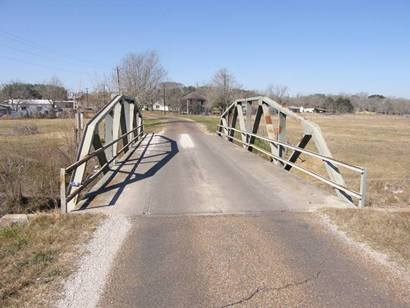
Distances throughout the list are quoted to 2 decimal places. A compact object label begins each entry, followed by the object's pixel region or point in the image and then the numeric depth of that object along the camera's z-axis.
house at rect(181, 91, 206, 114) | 102.62
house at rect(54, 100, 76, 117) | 92.04
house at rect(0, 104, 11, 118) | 76.30
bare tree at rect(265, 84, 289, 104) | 118.57
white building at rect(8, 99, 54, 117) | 81.00
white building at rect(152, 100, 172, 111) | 127.85
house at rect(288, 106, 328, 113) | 136.88
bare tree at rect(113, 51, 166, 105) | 46.12
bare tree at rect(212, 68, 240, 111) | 73.94
